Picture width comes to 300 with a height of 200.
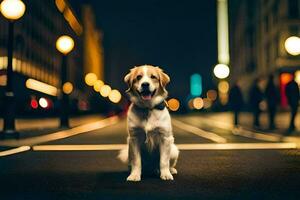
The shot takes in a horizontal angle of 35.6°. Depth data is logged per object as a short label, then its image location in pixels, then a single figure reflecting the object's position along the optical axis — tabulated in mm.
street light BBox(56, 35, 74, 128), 19953
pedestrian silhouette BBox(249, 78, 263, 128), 19125
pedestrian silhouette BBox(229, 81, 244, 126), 20000
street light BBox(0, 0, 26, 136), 12766
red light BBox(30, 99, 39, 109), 25575
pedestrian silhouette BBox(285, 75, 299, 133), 15211
